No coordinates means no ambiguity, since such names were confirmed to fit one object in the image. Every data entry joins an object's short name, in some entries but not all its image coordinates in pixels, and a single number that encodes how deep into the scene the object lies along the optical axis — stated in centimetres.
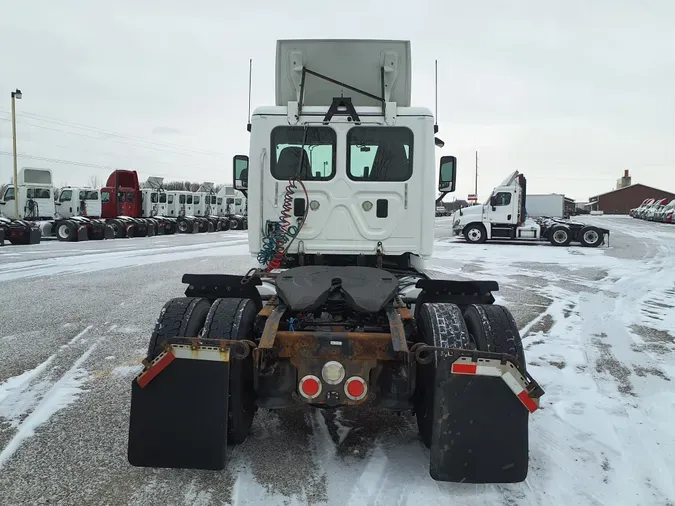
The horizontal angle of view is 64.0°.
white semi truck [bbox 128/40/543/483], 331
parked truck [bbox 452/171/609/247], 2562
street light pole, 2632
